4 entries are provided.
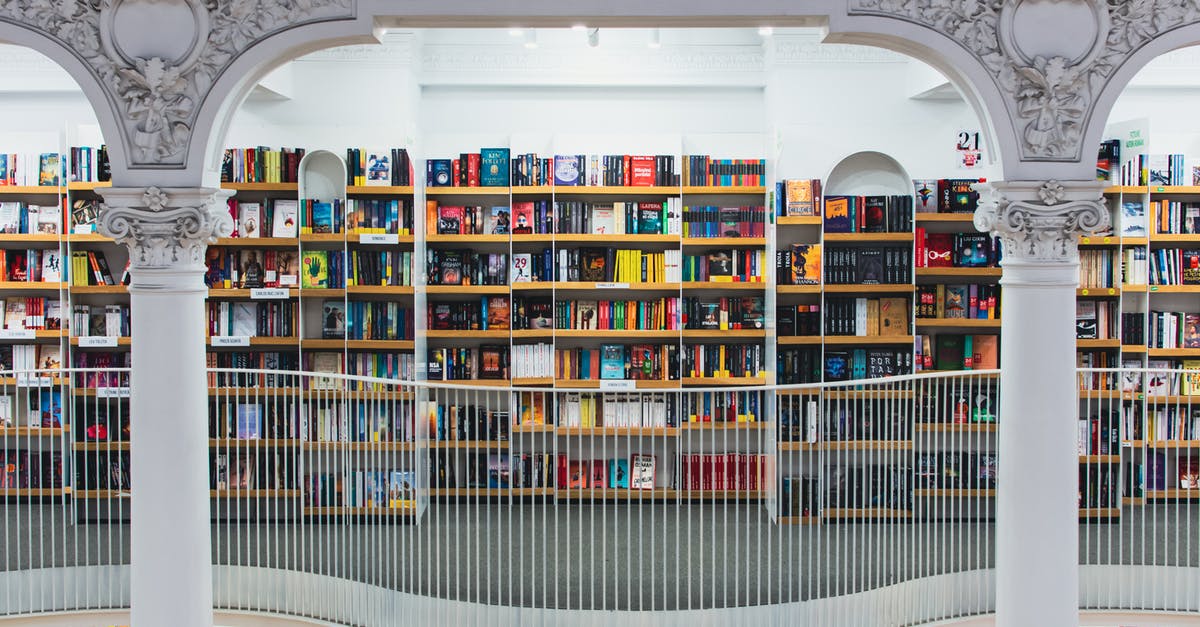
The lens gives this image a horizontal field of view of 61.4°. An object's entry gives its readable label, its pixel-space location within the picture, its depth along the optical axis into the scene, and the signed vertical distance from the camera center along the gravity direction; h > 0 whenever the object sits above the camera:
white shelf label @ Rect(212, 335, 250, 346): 6.79 -0.27
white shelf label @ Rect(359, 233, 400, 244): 6.64 +0.41
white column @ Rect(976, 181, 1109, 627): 4.18 -0.44
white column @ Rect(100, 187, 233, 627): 4.20 -0.45
